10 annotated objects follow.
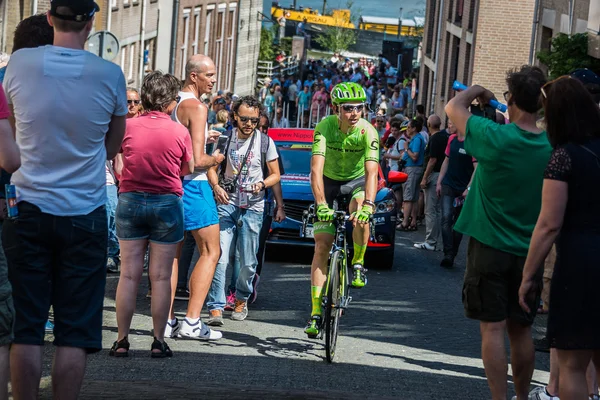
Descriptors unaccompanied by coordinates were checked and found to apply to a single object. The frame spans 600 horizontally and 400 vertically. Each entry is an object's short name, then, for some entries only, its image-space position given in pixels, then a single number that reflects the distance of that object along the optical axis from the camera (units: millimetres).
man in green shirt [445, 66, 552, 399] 9777
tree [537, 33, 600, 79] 30209
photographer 15556
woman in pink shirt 12215
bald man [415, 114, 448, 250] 26273
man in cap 8066
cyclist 13188
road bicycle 12961
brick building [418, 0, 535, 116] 52696
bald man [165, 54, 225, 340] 13249
